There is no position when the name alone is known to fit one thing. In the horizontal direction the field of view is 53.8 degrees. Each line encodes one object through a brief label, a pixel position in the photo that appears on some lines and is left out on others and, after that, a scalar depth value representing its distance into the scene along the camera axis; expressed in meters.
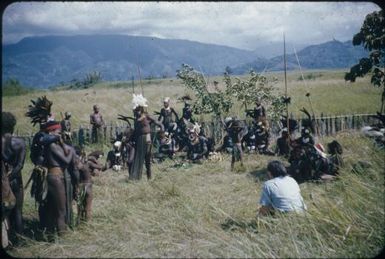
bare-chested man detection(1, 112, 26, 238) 5.63
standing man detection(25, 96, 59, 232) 5.76
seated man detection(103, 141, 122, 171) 11.26
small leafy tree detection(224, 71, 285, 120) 14.53
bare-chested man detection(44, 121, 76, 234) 5.67
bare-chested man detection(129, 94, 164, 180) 9.75
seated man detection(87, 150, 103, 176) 7.19
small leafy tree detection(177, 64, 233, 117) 14.60
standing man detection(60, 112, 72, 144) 13.49
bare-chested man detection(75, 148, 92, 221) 6.22
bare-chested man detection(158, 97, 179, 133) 13.25
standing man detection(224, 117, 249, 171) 10.37
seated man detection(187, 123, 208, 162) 12.23
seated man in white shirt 5.55
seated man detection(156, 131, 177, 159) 12.74
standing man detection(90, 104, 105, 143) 16.17
